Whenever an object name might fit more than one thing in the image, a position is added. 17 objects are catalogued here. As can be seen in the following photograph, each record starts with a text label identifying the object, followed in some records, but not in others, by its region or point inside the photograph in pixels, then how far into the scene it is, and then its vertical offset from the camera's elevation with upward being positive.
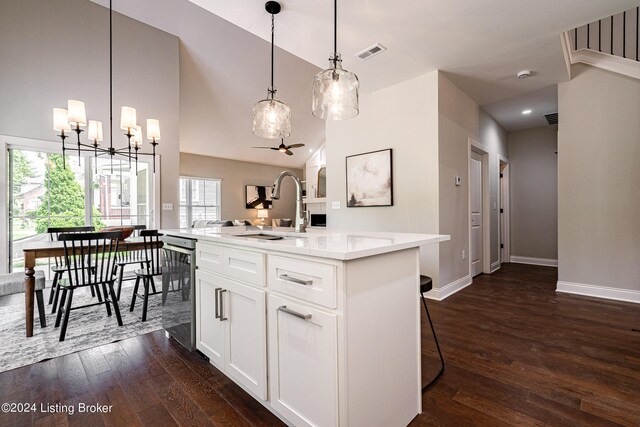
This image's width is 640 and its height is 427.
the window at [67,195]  3.91 +0.33
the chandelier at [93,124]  2.94 +1.04
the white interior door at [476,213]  4.36 -0.01
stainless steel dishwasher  2.01 -0.57
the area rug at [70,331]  2.14 -1.02
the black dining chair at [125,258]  3.03 -0.52
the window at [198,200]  8.20 +0.45
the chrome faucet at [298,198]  1.95 +0.11
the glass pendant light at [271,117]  2.39 +0.83
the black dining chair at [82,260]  2.38 -0.39
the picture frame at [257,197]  9.21 +0.59
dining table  2.44 -0.40
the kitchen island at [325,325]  1.11 -0.50
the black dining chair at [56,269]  2.87 -0.51
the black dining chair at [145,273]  2.77 -0.59
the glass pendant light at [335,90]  1.89 +0.84
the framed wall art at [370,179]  3.69 +0.47
